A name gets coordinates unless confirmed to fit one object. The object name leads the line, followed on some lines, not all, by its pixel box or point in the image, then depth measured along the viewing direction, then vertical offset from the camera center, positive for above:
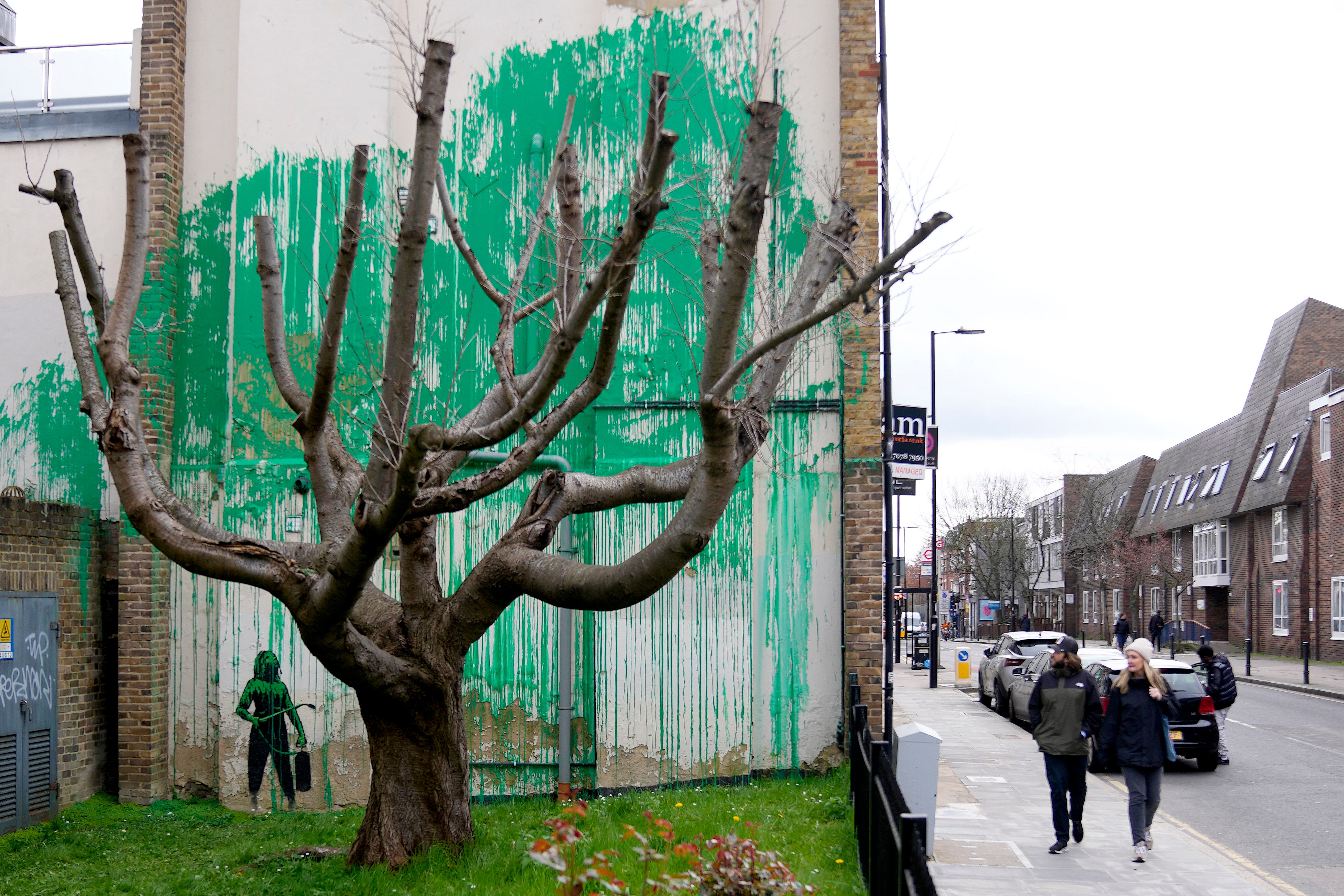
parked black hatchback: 13.53 -2.61
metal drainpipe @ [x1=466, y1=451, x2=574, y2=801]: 10.90 -1.46
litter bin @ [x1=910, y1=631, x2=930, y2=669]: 34.88 -4.39
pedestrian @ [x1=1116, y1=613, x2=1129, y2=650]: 37.69 -4.09
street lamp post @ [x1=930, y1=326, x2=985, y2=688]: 28.52 +1.04
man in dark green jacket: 9.27 -1.86
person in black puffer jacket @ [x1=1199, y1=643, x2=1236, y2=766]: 13.95 -2.22
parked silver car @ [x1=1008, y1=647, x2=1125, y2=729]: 16.08 -2.83
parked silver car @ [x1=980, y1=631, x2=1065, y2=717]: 20.91 -2.91
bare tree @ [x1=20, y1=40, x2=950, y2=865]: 5.61 +0.32
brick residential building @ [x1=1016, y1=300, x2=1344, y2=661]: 39.22 -0.40
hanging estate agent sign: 16.50 +1.09
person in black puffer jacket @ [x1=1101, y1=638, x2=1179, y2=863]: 8.90 -1.82
